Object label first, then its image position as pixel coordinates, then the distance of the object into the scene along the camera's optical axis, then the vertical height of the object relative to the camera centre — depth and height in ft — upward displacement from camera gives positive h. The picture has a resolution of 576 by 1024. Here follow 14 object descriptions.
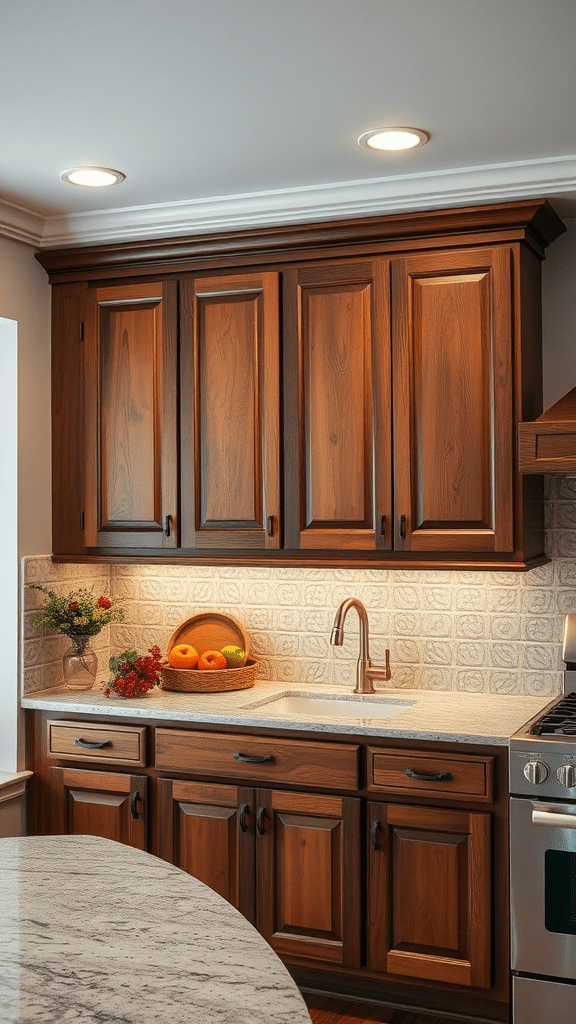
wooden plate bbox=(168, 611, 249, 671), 12.63 -1.32
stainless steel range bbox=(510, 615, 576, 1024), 9.03 -3.20
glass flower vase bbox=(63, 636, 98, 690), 12.42 -1.71
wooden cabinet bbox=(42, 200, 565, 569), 10.57 +1.57
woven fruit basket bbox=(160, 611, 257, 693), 11.92 -1.53
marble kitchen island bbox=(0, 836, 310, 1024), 4.10 -1.99
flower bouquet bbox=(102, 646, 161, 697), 11.59 -1.71
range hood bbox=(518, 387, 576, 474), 9.71 +0.82
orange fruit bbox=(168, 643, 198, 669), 12.12 -1.57
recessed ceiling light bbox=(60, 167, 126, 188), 10.35 +3.76
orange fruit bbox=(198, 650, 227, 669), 12.13 -1.61
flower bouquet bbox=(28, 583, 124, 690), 12.12 -1.14
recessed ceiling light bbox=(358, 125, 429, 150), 9.21 +3.69
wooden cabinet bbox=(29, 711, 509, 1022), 9.68 -3.29
